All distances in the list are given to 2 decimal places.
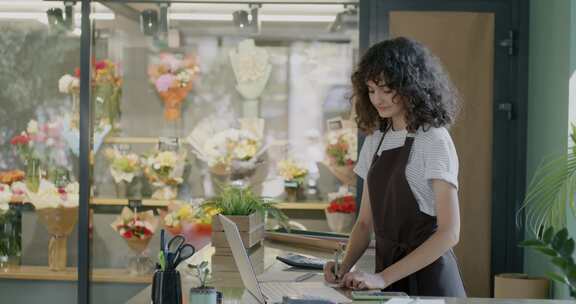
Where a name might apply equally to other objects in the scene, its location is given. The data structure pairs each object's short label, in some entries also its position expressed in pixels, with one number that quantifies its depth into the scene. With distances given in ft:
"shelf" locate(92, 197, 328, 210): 17.52
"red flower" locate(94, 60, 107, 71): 17.81
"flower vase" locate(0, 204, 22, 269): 18.01
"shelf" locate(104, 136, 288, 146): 17.69
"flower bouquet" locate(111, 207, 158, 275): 17.95
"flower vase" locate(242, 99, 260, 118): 17.72
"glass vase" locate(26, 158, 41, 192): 17.98
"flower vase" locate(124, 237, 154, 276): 17.97
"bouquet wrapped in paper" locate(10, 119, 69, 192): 17.97
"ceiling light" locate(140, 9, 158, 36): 17.75
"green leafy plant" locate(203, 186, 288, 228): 11.11
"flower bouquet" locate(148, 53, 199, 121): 17.70
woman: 8.51
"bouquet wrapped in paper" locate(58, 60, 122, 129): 17.80
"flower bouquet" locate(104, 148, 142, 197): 17.81
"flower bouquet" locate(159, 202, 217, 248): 17.42
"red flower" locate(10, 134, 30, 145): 18.03
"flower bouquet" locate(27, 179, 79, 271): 17.95
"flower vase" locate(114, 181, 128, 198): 17.90
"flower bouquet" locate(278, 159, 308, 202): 17.57
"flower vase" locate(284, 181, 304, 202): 17.54
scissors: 7.30
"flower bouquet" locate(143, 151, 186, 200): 17.78
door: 17.20
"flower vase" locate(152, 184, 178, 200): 17.79
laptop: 7.53
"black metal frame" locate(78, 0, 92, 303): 17.71
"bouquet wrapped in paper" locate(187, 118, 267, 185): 17.61
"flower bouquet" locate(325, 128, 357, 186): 17.51
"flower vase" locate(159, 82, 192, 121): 17.72
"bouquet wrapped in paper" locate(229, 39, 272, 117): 17.67
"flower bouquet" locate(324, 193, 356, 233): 17.53
